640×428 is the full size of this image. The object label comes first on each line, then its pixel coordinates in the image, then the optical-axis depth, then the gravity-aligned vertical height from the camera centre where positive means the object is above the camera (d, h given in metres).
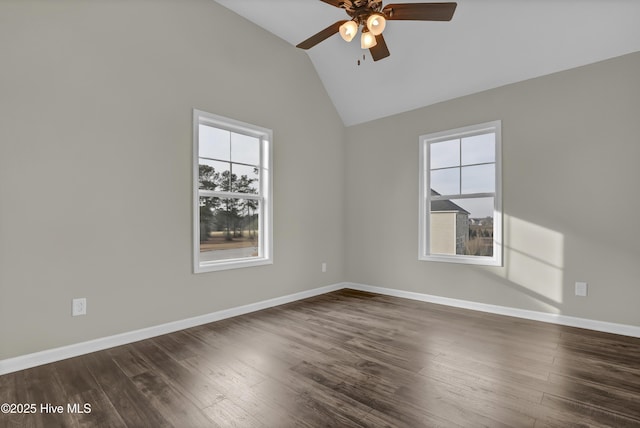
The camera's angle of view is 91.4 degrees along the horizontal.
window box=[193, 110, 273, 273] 3.39 +0.24
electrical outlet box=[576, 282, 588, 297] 3.14 -0.72
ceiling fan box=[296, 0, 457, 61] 2.14 +1.45
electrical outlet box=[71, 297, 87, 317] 2.51 -0.76
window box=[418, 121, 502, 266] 3.75 +0.26
